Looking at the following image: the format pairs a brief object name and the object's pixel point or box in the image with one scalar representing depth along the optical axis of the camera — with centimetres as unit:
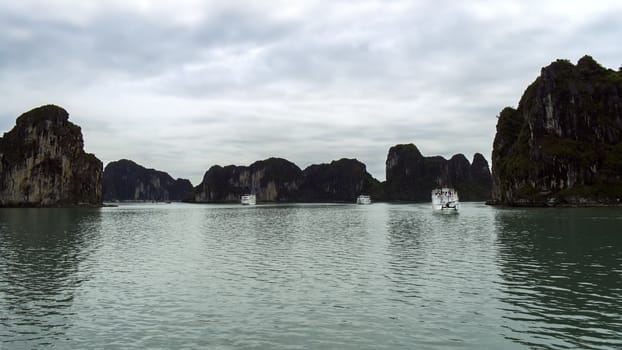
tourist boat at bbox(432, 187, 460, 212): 14612
